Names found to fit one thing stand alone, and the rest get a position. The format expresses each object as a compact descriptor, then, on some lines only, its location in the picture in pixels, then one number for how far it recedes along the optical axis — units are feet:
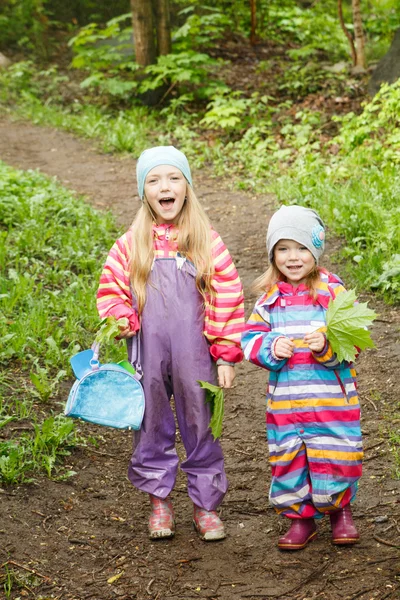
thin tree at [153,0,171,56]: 38.96
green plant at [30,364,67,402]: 15.33
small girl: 10.58
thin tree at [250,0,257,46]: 46.32
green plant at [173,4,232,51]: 39.39
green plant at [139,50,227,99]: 37.32
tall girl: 11.30
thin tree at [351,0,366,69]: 37.14
